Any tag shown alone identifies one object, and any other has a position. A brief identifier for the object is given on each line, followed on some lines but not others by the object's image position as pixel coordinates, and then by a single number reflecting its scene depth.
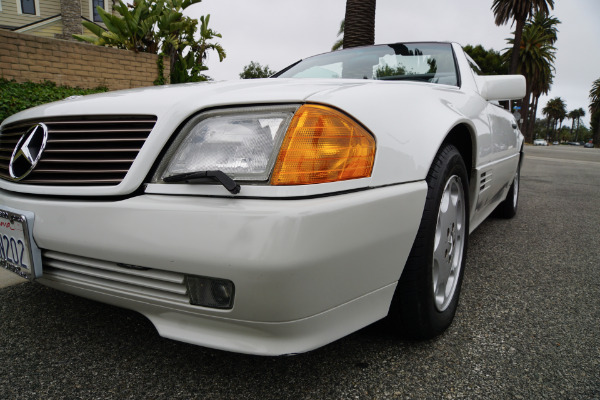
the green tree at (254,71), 32.75
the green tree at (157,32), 7.93
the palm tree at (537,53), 40.97
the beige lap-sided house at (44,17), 16.53
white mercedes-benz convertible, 1.08
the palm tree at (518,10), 27.69
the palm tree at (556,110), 95.44
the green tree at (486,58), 38.39
